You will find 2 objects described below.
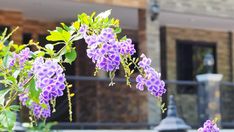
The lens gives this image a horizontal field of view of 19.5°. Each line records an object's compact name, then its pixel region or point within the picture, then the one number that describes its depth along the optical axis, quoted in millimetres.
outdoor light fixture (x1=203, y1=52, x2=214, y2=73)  12898
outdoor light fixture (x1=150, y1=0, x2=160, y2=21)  14547
